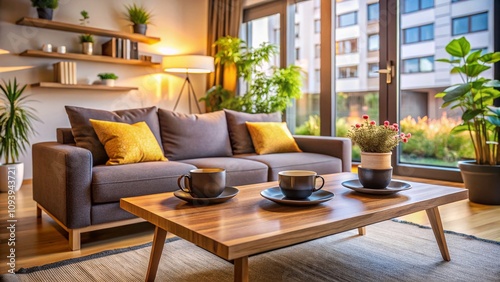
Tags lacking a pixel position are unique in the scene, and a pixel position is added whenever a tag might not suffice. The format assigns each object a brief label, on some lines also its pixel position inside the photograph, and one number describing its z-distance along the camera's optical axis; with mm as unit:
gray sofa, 2080
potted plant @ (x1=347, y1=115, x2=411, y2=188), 1714
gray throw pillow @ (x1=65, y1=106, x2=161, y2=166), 2549
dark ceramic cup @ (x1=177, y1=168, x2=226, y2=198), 1482
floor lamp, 4402
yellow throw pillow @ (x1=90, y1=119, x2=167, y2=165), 2479
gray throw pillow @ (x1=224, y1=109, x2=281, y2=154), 3303
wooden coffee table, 1118
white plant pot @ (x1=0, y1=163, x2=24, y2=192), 3597
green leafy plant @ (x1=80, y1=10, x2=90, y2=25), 4277
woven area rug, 1663
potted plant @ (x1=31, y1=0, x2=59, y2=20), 3961
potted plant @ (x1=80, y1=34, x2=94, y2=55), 4281
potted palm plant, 3604
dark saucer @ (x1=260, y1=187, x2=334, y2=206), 1428
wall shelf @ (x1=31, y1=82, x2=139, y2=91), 3979
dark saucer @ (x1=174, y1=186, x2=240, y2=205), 1480
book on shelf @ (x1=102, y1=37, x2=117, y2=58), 4379
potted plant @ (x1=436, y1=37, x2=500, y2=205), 2934
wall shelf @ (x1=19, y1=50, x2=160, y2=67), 3969
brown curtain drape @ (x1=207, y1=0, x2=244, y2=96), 5262
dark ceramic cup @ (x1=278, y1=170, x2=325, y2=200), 1448
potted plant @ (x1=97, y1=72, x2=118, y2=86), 4402
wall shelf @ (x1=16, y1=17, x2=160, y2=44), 3920
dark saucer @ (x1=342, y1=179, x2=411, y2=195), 1640
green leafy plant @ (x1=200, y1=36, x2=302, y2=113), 4402
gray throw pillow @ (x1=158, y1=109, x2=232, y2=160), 2955
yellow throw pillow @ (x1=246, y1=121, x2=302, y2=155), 3229
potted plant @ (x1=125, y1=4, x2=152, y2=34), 4618
